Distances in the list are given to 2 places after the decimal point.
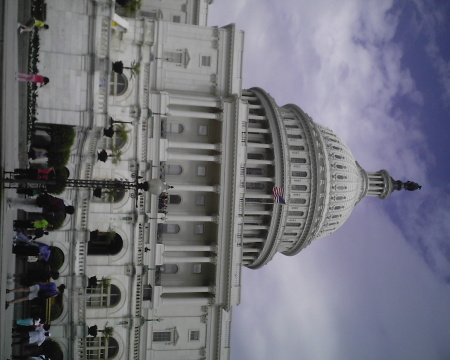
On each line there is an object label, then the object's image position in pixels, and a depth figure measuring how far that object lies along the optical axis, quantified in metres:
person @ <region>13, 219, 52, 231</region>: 27.41
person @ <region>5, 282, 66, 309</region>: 26.73
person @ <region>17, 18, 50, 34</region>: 25.30
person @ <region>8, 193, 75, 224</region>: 25.42
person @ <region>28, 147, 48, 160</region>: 30.48
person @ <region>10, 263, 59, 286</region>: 28.50
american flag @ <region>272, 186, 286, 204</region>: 58.37
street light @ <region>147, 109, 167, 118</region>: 42.53
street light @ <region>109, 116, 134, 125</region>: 40.28
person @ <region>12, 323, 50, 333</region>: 26.89
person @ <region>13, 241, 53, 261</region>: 26.83
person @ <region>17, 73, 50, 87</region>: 25.25
